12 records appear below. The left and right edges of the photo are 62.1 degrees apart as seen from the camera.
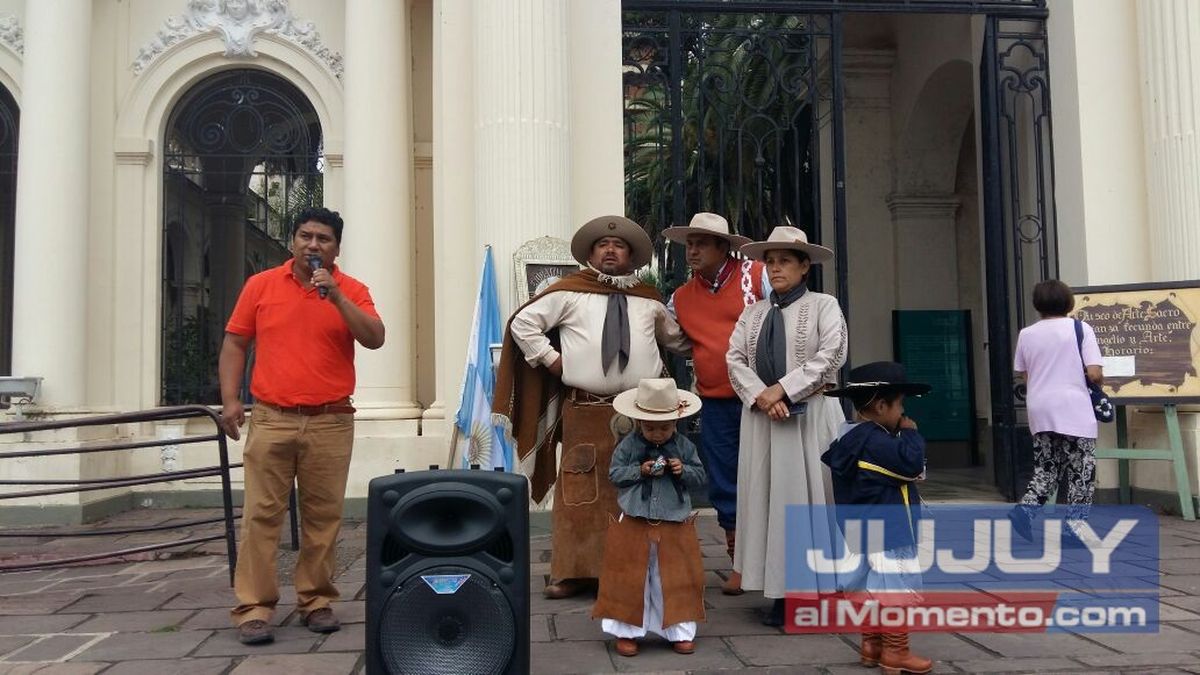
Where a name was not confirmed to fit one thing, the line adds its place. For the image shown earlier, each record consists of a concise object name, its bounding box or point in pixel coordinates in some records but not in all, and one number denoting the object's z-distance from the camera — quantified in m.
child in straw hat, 3.99
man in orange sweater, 4.95
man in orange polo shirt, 4.24
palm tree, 7.95
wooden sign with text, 7.36
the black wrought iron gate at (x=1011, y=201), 8.29
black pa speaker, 3.24
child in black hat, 3.70
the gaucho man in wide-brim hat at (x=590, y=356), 4.85
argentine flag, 6.59
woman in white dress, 4.30
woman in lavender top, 5.94
